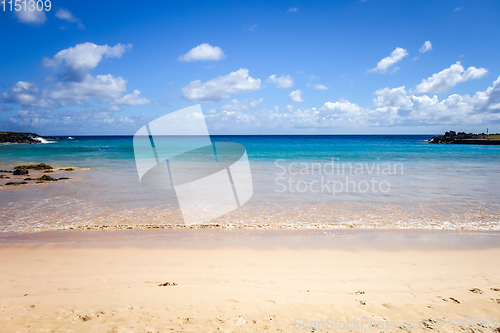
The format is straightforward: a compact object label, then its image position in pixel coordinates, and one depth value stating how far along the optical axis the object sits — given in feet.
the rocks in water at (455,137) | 236.02
